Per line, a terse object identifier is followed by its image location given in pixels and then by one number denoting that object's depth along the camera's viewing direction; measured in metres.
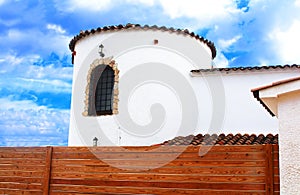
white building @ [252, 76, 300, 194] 6.03
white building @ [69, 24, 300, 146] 15.27
